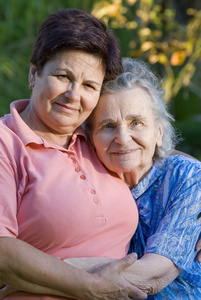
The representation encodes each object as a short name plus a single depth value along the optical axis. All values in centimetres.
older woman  269
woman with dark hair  239
